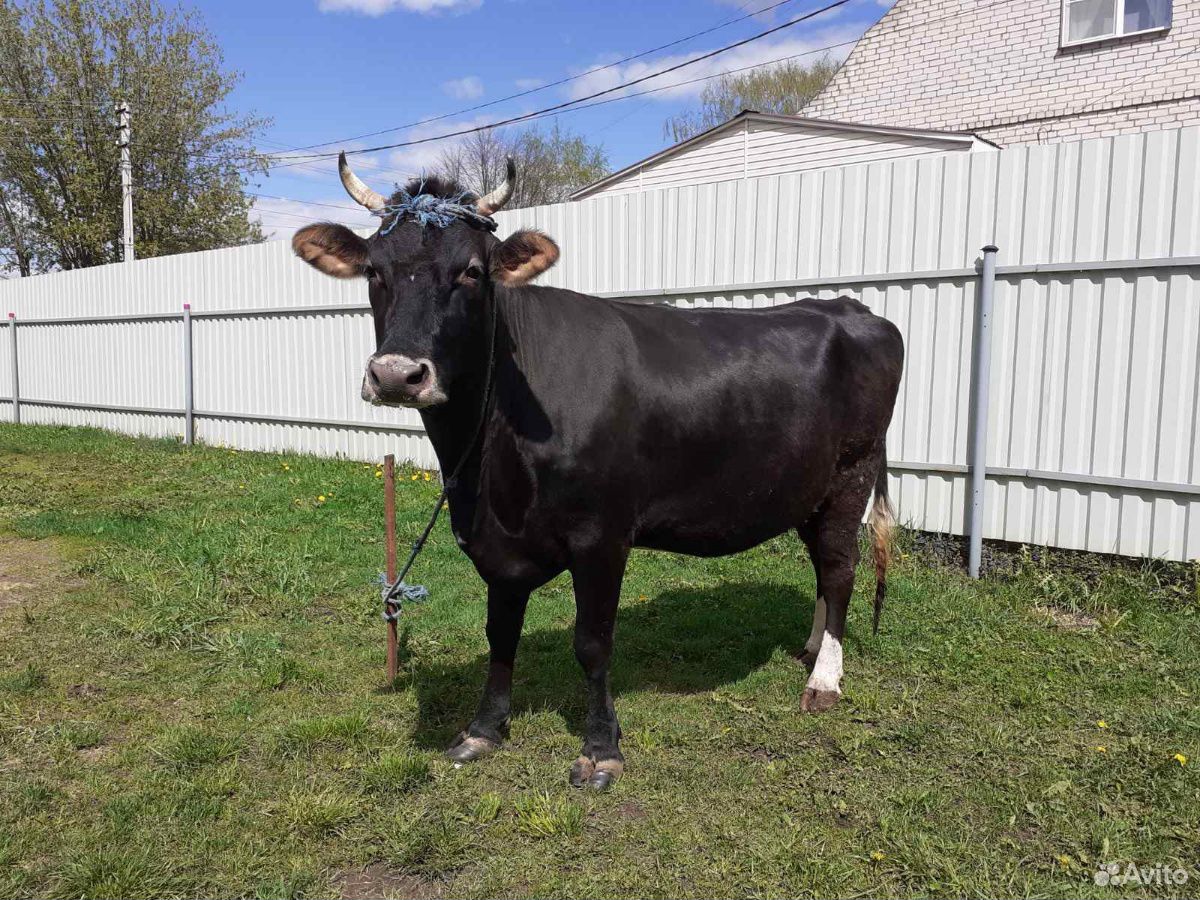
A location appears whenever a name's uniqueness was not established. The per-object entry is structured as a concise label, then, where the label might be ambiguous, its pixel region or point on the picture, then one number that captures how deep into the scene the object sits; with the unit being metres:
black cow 3.07
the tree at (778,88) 27.25
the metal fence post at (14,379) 14.61
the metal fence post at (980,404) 5.80
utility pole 20.84
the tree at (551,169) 39.06
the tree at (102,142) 24.20
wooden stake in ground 4.10
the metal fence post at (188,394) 11.62
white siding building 11.74
